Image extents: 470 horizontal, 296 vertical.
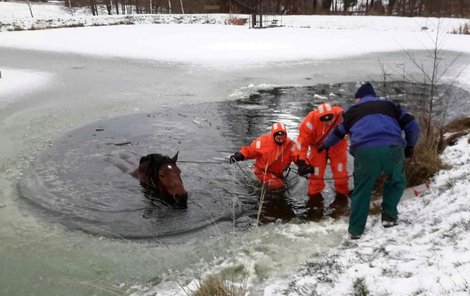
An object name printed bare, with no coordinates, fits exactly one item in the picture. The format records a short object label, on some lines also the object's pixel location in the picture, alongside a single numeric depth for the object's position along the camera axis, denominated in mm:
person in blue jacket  4117
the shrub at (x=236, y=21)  26562
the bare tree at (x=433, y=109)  6262
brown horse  5516
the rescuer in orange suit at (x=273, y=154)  5789
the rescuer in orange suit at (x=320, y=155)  5527
